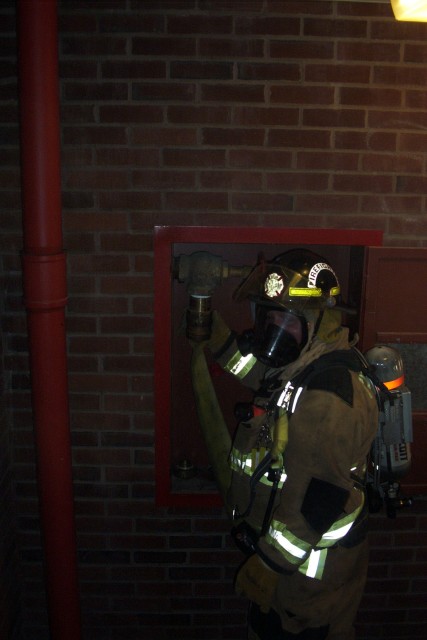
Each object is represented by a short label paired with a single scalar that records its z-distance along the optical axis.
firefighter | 2.62
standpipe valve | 3.12
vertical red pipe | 2.53
